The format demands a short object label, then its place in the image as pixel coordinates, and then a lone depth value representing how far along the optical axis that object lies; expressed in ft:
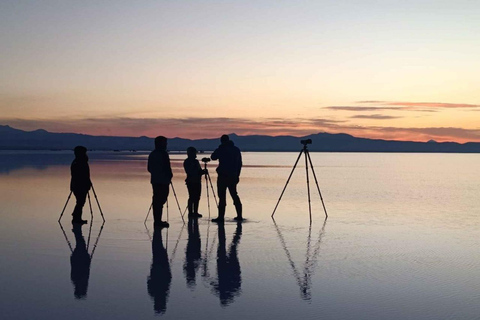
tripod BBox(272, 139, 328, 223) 43.22
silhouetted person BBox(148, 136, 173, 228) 38.65
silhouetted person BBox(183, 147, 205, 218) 42.80
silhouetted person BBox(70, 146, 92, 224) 39.63
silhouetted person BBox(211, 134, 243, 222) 41.65
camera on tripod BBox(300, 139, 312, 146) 43.75
